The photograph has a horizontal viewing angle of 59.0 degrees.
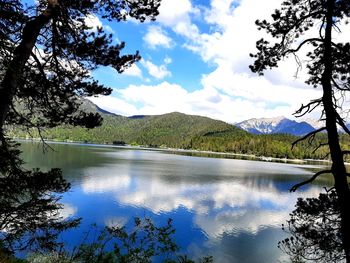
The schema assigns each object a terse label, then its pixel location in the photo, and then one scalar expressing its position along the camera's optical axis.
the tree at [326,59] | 7.14
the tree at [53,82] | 7.61
